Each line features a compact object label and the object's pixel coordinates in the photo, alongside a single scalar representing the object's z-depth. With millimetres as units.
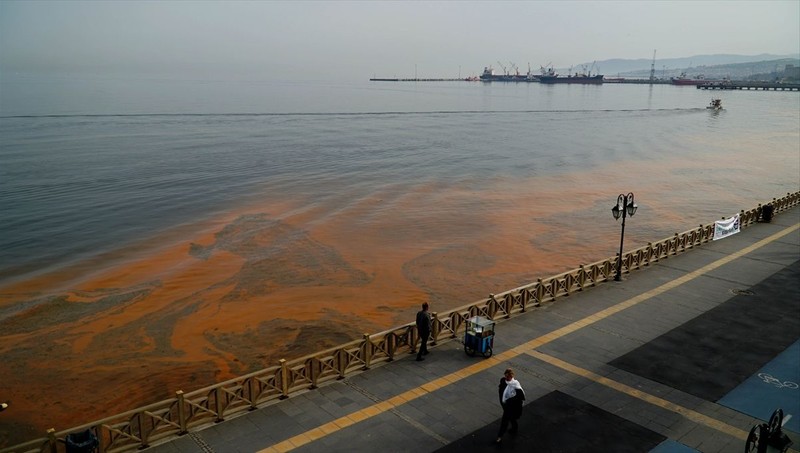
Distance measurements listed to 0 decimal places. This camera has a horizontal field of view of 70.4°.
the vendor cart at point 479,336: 15375
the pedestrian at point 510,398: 11383
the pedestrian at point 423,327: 15297
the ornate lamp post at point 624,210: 22500
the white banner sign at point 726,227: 29250
